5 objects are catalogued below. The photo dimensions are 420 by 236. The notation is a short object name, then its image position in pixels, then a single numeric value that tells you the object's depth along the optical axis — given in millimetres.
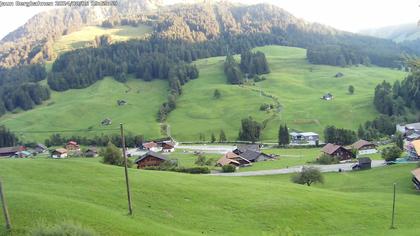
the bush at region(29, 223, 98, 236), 25625
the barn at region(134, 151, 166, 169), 105000
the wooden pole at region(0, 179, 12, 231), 31912
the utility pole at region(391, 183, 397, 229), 49450
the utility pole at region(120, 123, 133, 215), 40566
